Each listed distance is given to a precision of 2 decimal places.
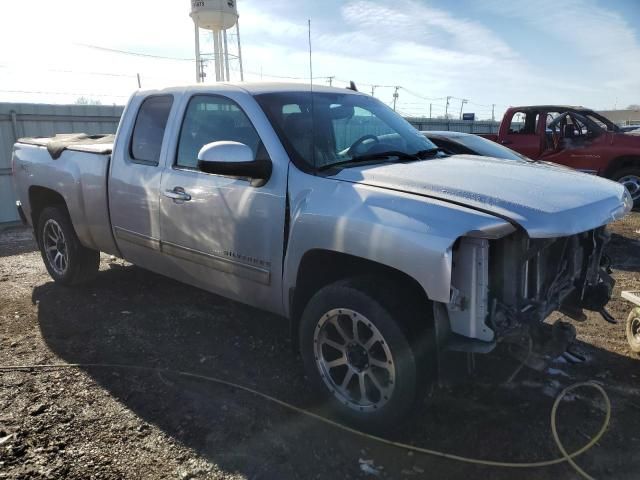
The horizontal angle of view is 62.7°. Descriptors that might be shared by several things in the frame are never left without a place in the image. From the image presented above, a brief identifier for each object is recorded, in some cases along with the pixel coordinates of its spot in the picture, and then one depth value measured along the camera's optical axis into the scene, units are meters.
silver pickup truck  2.49
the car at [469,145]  6.62
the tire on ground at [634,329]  3.82
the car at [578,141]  9.05
